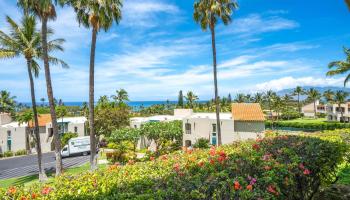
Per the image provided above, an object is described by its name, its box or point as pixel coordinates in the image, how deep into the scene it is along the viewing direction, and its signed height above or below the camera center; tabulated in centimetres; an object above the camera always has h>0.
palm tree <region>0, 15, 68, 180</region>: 2197 +524
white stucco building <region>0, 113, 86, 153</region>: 5112 -516
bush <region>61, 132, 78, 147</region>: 4784 -582
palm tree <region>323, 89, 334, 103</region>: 8369 +112
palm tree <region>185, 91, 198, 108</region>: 8531 +129
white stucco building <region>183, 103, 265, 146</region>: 3222 -295
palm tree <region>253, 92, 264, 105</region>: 11498 +138
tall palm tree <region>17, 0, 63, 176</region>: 1726 +567
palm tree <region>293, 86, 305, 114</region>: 11181 +348
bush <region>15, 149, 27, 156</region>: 5016 -870
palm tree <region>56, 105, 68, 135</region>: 5119 -136
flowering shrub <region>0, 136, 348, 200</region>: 389 -129
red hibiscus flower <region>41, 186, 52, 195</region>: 440 -142
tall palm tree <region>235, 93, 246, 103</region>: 11756 +122
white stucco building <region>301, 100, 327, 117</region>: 10500 -396
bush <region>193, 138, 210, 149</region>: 3256 -506
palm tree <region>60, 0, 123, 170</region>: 1800 +586
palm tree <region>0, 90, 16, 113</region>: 5816 +91
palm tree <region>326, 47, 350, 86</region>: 2742 +333
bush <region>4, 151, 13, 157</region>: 4899 -869
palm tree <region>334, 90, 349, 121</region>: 7638 +11
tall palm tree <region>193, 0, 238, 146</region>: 2327 +776
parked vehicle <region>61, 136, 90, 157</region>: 4262 -679
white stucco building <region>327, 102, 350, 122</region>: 7644 -394
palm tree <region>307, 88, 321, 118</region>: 10069 +150
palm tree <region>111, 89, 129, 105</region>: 7044 +200
